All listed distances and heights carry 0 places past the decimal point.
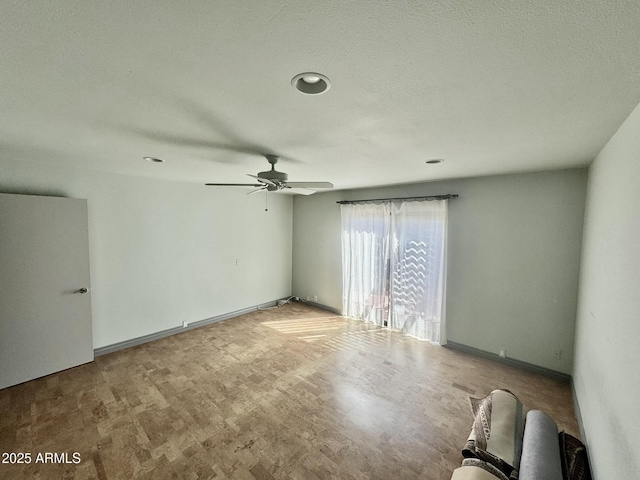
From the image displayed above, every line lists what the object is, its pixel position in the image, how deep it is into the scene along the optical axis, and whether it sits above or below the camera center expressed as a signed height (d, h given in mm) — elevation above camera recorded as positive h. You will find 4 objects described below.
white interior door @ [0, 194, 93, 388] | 2572 -728
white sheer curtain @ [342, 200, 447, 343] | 3602 -586
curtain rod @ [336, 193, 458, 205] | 3463 +464
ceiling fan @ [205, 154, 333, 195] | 2221 +408
